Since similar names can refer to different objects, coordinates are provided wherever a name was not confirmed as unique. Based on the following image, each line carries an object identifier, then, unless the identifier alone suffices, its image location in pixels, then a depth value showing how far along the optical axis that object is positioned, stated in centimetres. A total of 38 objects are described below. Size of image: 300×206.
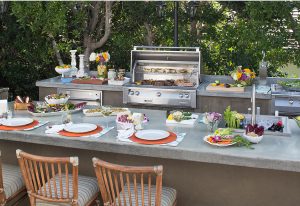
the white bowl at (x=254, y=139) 275
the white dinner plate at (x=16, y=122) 323
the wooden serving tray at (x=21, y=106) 382
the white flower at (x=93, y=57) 587
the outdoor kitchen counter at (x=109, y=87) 507
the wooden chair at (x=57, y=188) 253
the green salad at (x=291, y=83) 504
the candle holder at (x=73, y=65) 611
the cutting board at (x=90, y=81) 571
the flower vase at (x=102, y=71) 594
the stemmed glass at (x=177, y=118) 334
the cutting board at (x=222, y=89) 512
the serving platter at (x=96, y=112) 359
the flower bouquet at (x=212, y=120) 307
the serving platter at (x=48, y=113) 357
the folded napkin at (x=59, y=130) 300
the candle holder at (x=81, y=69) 606
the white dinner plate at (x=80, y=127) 308
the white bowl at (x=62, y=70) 595
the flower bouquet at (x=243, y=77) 531
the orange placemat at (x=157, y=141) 282
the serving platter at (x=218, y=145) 271
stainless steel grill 537
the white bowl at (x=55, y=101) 381
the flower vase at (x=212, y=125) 310
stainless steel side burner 488
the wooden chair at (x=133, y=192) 232
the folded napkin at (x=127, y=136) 284
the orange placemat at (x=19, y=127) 316
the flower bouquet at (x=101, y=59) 590
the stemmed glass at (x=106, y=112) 360
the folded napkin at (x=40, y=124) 320
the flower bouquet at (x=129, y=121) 303
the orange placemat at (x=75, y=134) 299
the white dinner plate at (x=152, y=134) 290
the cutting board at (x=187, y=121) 329
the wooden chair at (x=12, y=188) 290
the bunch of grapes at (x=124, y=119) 305
